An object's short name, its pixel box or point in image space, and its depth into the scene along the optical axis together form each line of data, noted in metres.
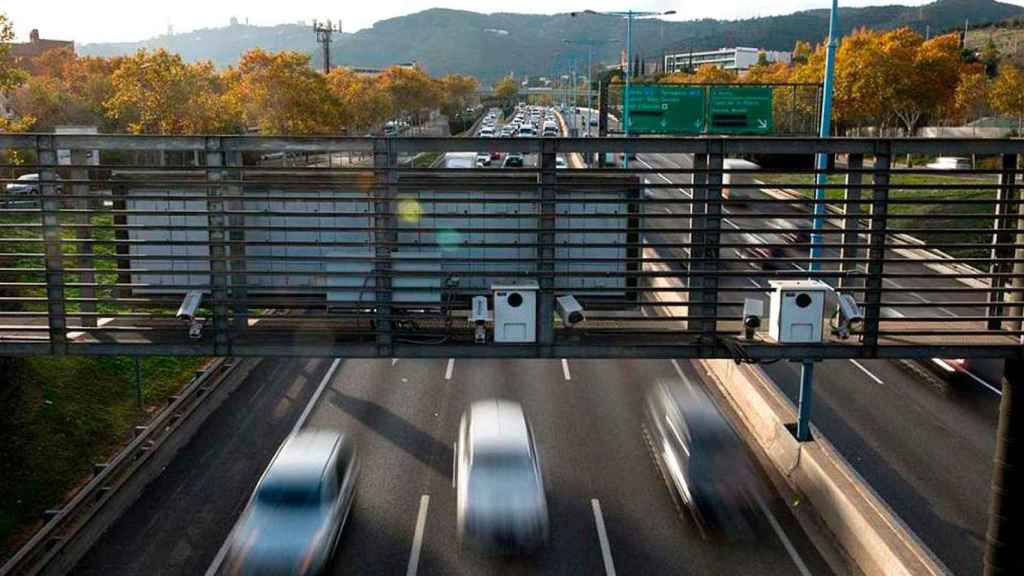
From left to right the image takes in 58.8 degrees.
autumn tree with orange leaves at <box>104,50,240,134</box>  46.06
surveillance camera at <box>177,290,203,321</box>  11.47
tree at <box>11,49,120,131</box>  58.78
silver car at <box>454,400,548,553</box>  14.50
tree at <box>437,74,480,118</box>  145.62
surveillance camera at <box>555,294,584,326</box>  11.92
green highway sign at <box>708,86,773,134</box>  44.59
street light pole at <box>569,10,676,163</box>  46.22
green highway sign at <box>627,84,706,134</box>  45.94
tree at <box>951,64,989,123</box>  64.25
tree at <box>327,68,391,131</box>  72.69
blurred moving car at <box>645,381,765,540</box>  16.12
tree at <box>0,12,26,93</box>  24.72
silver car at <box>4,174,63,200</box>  42.99
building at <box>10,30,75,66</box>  117.88
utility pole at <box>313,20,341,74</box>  107.31
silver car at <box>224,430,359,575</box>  12.94
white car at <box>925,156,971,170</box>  54.35
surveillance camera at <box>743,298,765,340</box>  11.42
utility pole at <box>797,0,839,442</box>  18.66
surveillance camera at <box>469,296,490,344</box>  11.50
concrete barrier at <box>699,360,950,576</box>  13.60
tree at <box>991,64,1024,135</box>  59.91
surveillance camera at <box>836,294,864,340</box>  11.38
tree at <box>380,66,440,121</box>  105.19
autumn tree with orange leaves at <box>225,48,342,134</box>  55.41
